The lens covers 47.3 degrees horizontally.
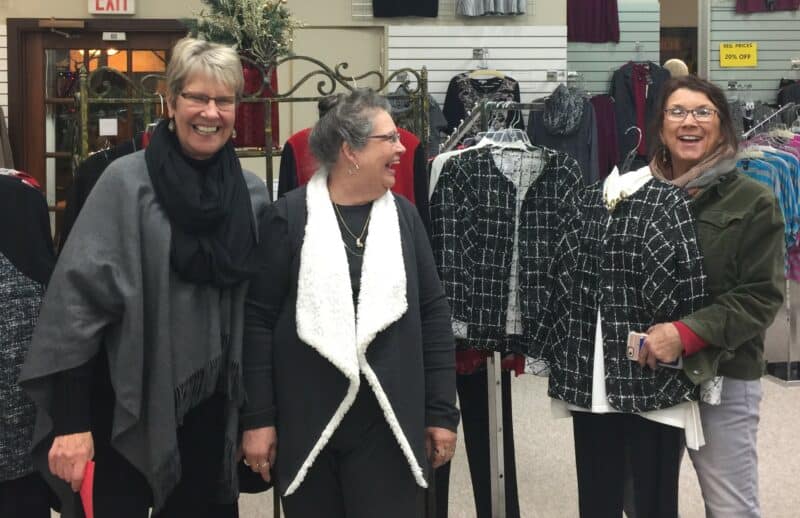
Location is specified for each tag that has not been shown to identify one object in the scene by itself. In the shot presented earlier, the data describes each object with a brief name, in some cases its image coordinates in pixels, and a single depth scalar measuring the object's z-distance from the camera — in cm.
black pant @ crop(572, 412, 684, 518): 254
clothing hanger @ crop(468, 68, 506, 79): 760
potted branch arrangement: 344
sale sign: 873
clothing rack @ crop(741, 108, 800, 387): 570
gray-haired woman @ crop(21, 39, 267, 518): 204
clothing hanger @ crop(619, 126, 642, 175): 328
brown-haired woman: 244
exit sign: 753
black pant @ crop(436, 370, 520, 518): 331
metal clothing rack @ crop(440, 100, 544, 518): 333
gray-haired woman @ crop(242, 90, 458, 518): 219
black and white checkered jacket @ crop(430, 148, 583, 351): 318
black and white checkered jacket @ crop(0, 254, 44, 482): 241
